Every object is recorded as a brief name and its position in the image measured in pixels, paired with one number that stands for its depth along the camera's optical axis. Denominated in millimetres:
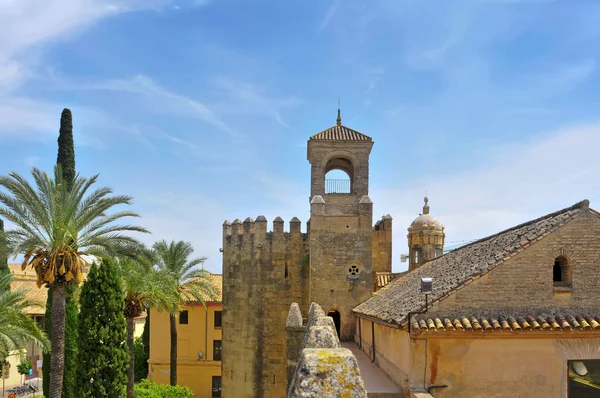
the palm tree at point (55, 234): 14375
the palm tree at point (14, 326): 15398
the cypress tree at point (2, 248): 14159
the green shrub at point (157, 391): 21625
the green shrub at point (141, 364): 33156
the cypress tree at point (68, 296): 21594
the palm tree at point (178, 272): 24875
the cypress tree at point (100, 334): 16078
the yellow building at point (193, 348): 32438
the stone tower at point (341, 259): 18500
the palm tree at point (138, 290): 19438
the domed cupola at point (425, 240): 25141
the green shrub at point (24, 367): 32206
